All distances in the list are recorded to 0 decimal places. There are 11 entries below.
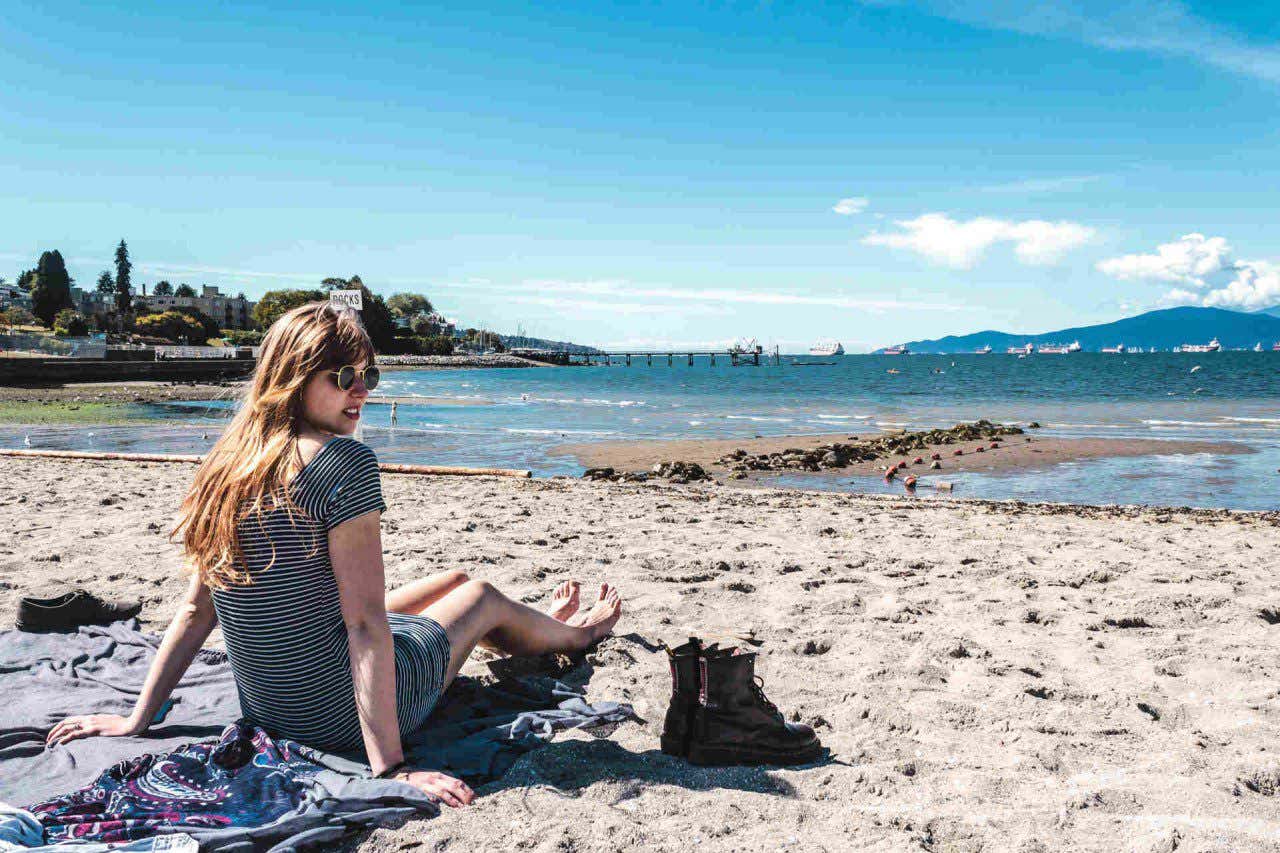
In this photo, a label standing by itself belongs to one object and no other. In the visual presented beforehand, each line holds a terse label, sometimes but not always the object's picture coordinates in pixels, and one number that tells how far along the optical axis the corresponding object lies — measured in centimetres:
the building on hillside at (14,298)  12178
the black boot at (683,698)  306
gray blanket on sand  255
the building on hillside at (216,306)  13450
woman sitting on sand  252
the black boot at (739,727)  300
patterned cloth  244
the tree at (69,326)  7912
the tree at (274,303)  11296
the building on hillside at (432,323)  16838
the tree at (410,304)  17675
